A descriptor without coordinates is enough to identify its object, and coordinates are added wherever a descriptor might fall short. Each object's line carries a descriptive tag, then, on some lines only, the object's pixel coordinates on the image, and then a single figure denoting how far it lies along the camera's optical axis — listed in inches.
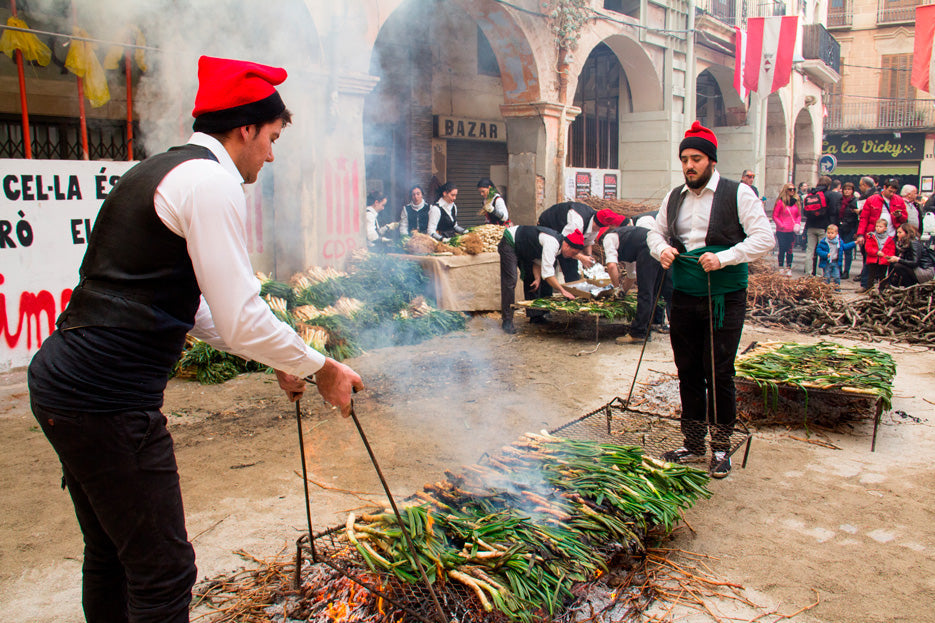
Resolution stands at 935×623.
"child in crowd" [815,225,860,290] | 515.8
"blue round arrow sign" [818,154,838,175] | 1123.3
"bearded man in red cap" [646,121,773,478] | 161.6
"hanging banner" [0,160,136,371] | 244.8
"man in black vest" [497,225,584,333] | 328.8
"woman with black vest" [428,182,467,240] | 418.6
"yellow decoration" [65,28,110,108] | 265.1
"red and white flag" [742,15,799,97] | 620.7
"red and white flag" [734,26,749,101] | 625.3
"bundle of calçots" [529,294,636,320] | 314.0
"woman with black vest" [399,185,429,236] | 432.8
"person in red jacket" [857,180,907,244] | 432.2
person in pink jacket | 557.3
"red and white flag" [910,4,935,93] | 632.4
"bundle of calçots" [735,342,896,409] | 191.9
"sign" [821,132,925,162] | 1277.1
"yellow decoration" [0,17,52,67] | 254.2
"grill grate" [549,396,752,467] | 164.6
